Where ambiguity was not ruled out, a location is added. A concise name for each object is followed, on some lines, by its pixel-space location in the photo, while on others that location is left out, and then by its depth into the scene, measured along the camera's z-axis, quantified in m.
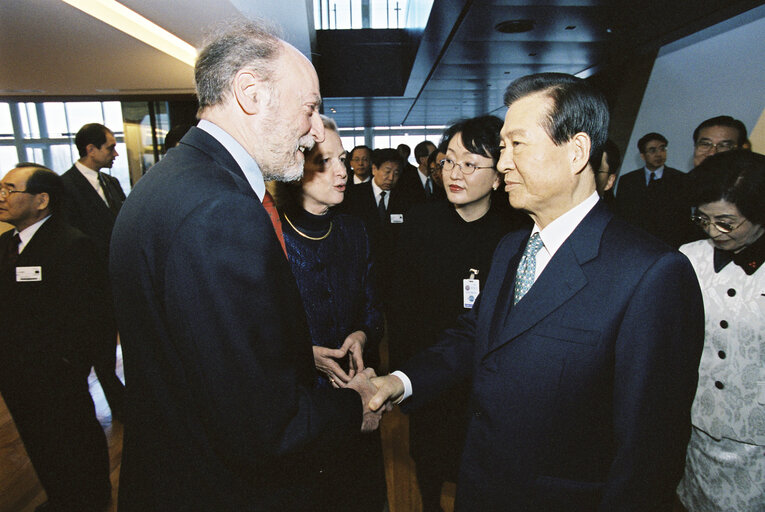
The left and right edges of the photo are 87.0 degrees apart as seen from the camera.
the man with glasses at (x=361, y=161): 6.07
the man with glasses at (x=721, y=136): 2.99
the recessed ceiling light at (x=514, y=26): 5.28
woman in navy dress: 1.56
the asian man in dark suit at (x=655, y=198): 3.36
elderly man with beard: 0.74
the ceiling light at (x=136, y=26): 3.11
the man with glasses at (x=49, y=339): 2.17
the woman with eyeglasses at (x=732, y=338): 1.58
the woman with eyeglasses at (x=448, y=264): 1.94
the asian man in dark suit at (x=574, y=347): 0.91
